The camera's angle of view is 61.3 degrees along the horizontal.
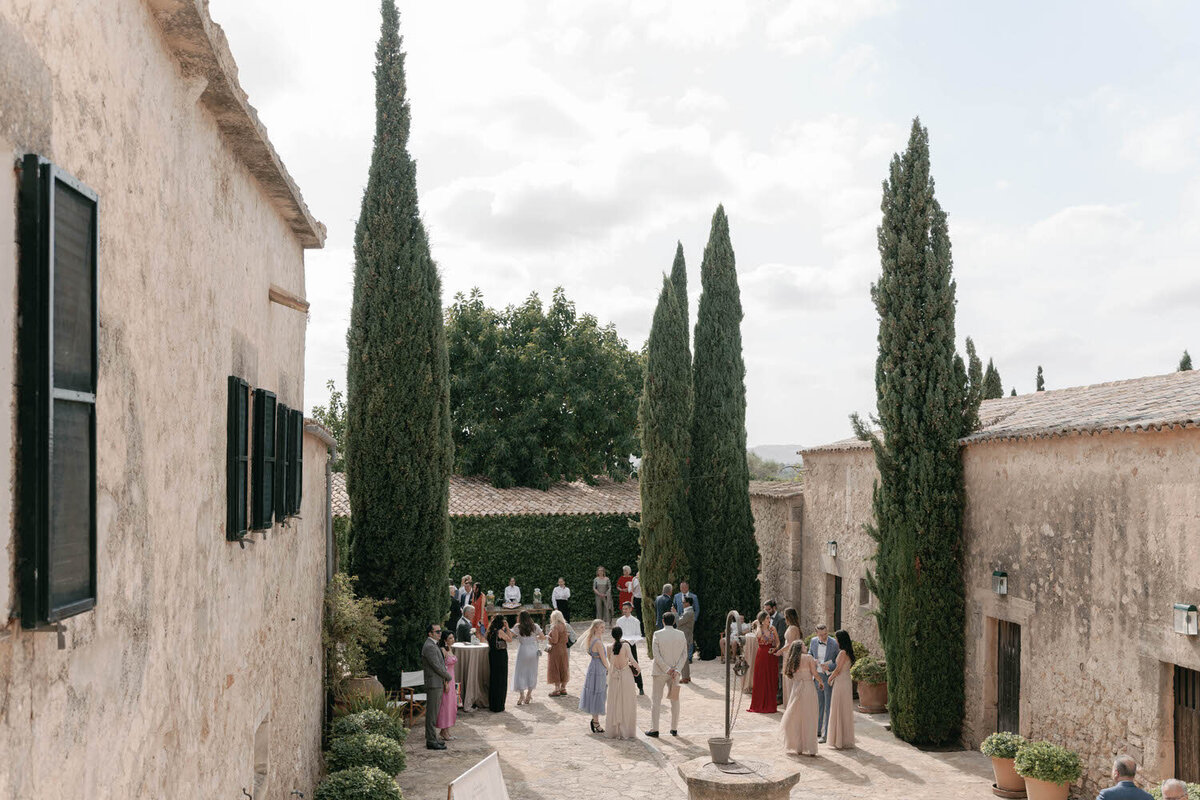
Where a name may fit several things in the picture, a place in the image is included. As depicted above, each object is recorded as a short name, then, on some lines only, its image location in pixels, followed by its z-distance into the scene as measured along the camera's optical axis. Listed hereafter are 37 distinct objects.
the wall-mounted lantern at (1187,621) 9.06
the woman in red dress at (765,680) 16.05
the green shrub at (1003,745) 11.30
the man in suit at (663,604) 19.38
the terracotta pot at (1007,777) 11.36
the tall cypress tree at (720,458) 21.36
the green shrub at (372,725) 11.09
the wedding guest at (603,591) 24.42
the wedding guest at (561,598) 23.61
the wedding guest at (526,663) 16.56
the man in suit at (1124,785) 7.86
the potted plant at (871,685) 15.81
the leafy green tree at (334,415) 37.47
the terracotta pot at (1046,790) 10.59
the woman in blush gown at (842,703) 13.59
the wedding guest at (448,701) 13.75
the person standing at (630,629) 18.27
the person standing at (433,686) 13.52
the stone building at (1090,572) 9.54
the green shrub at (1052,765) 10.55
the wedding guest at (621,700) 14.20
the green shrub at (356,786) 9.15
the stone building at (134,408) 2.56
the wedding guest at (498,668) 15.95
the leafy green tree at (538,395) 32.28
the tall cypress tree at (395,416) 15.26
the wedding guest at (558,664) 16.92
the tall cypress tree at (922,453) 13.62
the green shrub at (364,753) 10.43
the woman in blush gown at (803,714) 13.30
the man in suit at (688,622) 18.86
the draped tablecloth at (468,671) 15.98
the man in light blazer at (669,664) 14.32
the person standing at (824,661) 13.77
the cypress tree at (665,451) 21.30
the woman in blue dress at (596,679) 14.50
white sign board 5.63
